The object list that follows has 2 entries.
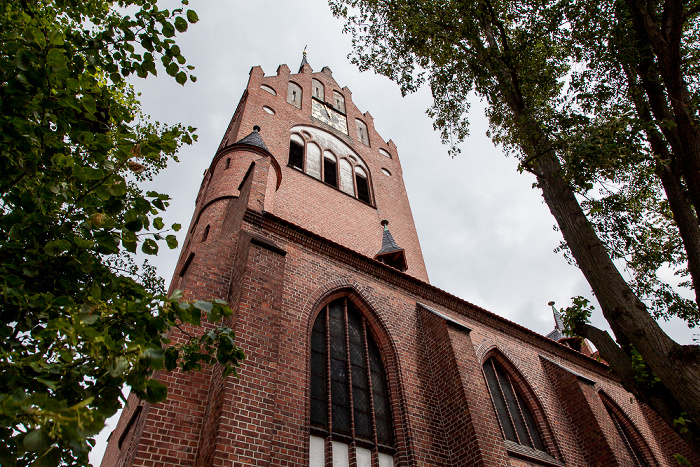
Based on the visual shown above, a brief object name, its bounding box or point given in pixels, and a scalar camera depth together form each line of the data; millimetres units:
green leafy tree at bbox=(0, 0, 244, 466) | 2871
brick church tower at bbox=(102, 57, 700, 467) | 5858
